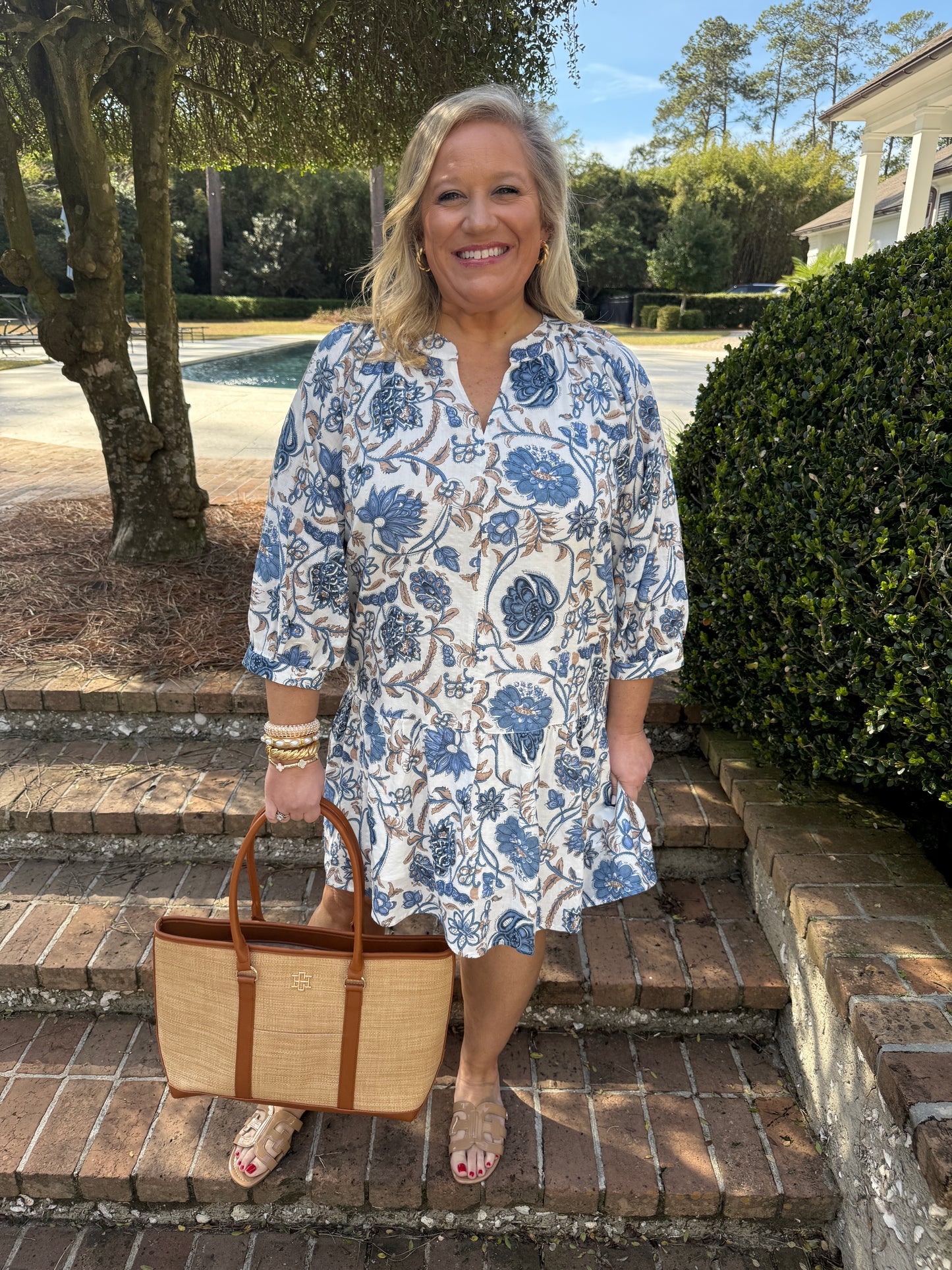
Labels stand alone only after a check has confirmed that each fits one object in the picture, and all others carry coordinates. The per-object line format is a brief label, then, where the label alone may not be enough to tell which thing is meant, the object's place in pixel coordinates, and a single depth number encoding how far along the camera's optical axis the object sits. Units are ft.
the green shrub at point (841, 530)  5.60
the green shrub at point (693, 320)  95.20
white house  34.32
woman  4.31
